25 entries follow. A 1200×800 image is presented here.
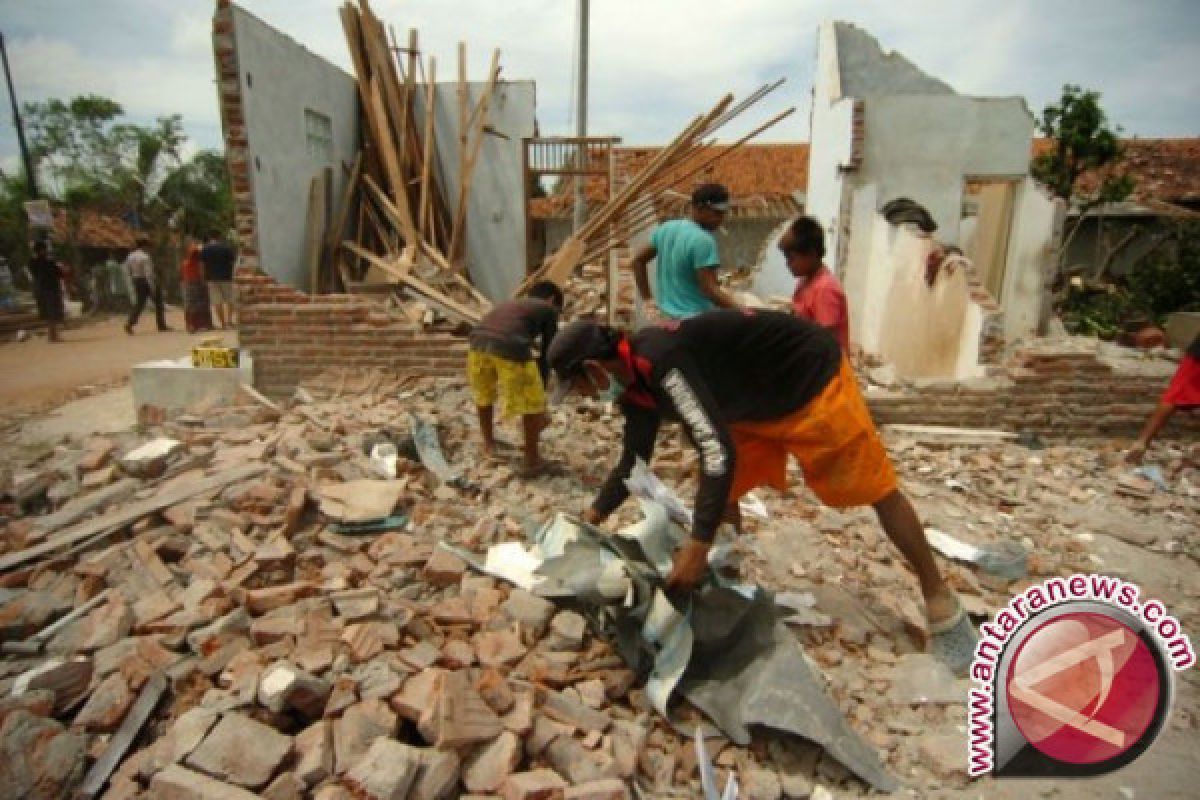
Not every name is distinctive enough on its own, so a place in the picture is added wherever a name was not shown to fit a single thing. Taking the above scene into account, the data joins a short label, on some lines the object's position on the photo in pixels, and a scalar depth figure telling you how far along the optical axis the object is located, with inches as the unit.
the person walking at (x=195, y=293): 416.2
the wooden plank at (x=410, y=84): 303.1
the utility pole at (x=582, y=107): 376.2
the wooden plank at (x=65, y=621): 104.0
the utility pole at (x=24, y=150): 585.8
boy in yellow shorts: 164.4
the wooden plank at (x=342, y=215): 279.0
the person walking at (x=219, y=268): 370.0
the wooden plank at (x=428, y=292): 247.8
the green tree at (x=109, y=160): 743.1
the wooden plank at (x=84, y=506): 136.8
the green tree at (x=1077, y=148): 475.8
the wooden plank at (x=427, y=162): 294.8
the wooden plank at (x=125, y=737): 80.0
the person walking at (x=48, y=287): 414.6
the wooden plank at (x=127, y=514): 125.0
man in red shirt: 137.4
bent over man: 87.3
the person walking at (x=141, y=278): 433.1
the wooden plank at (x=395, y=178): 287.4
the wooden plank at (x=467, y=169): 294.8
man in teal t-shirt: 144.9
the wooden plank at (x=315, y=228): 264.2
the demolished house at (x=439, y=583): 82.9
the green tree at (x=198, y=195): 808.3
